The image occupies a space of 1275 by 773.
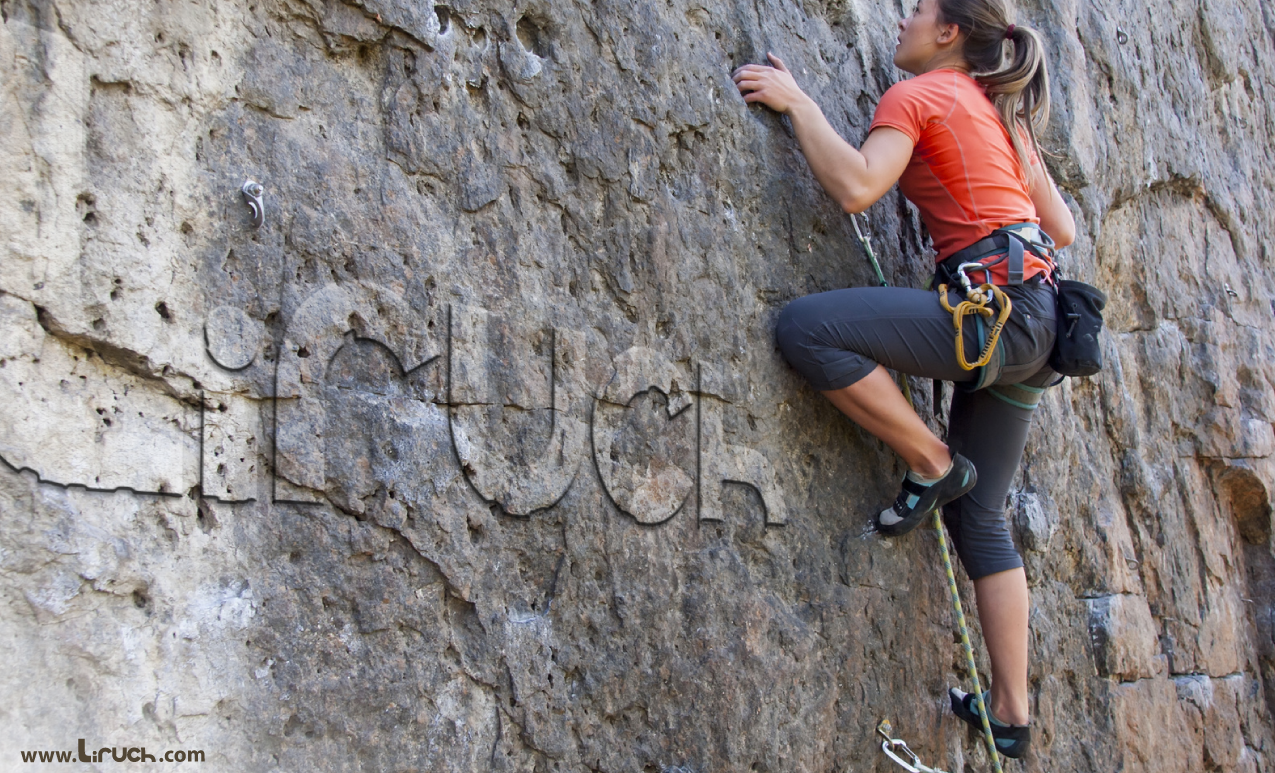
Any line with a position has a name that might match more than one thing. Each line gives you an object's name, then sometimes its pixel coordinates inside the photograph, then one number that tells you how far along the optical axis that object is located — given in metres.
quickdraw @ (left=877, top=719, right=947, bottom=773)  2.58
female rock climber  2.41
